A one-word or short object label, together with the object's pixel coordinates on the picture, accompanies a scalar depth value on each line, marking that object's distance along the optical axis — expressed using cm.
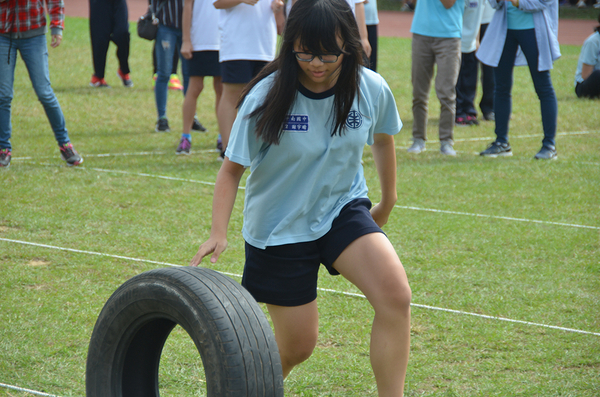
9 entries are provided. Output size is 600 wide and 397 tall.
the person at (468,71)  1801
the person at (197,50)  1348
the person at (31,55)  1173
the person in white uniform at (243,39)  1230
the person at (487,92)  1875
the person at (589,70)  2084
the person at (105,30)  2012
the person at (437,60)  1434
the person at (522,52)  1360
